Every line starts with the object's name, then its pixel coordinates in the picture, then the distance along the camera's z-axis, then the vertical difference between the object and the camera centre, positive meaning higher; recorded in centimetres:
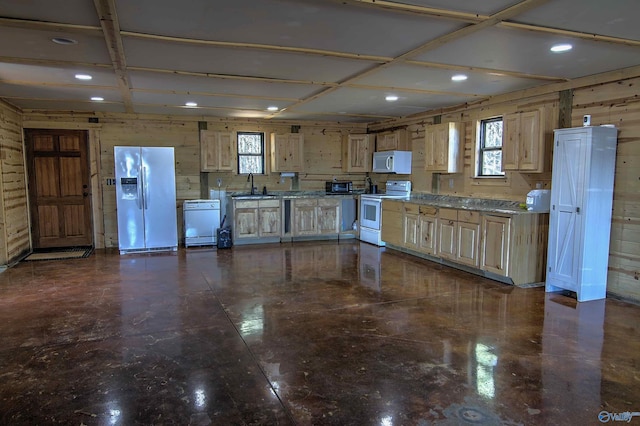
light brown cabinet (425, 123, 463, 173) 655 +43
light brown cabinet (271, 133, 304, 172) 827 +42
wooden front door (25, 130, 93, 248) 729 -29
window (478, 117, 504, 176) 607 +38
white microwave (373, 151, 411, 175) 780 +22
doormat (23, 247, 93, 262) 666 -137
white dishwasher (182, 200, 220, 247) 756 -89
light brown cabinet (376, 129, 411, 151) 795 +64
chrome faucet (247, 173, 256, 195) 840 -12
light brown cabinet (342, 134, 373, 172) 870 +45
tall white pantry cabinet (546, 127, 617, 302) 440 -32
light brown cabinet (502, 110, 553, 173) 510 +42
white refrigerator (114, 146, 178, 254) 699 -44
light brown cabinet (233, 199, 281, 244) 773 -86
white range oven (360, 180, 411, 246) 773 -67
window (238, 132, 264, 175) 839 +41
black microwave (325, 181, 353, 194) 870 -29
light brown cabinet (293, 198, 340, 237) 809 -85
